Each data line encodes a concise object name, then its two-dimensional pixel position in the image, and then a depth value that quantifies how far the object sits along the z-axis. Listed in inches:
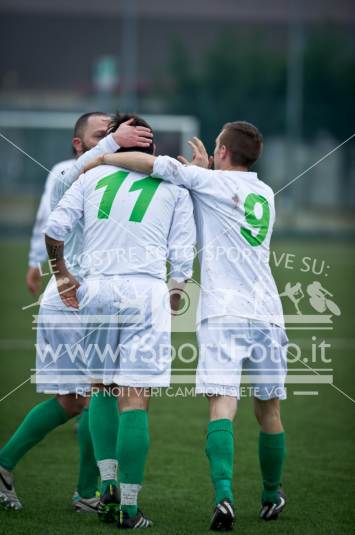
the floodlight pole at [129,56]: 2908.5
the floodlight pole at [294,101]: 2792.8
